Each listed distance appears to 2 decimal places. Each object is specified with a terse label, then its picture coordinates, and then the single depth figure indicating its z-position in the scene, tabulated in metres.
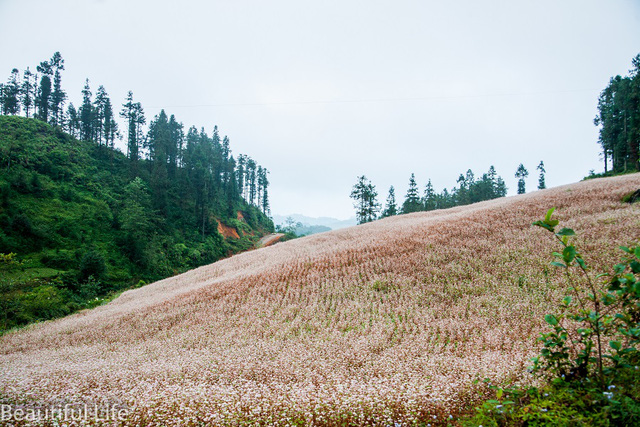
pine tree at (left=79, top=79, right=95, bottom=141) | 67.12
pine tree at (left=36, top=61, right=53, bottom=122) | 65.94
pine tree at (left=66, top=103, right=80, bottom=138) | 67.44
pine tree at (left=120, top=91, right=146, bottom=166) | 69.23
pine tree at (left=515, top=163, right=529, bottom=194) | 81.06
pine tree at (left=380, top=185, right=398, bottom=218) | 81.98
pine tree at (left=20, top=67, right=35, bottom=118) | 67.94
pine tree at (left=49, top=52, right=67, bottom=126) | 67.25
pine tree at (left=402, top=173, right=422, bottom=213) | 77.19
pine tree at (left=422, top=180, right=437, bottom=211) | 85.25
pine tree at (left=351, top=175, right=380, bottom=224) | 75.38
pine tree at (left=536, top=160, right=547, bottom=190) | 76.07
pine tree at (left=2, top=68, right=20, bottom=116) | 63.75
